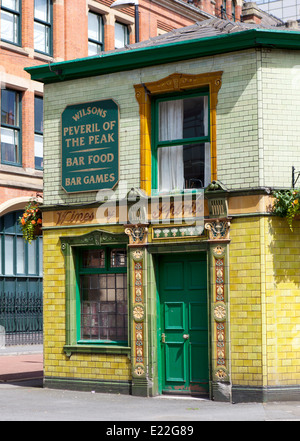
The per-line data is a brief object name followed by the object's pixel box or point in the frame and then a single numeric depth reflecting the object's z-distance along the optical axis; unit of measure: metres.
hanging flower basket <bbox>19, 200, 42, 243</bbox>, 17.41
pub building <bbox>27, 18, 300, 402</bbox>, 14.20
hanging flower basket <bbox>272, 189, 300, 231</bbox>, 13.87
